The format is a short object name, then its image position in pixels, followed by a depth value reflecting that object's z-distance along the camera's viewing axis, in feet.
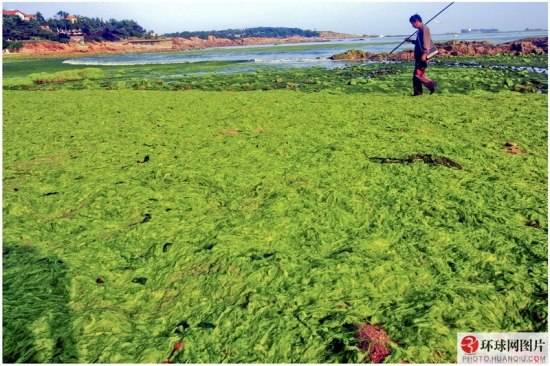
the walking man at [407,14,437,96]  30.48
